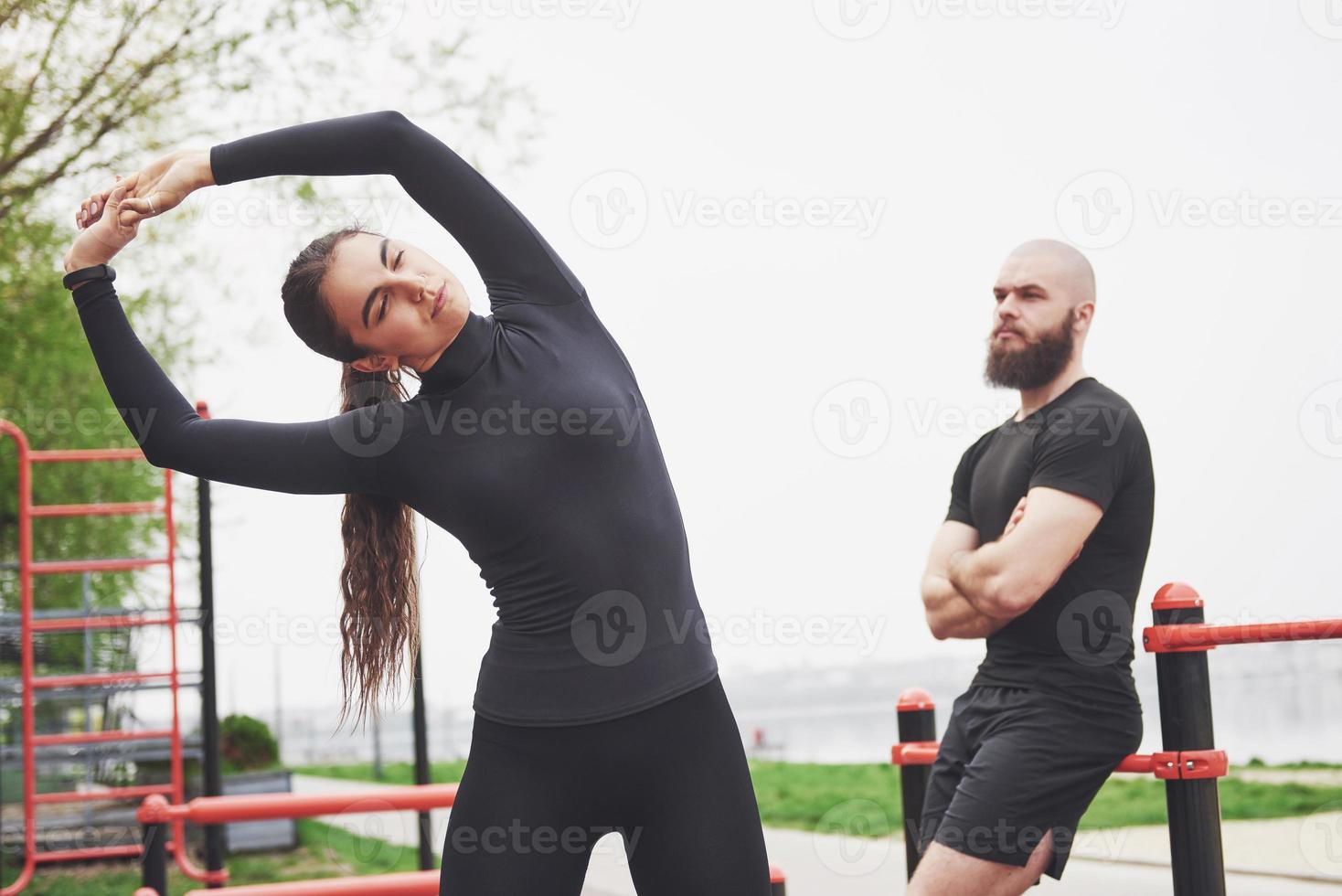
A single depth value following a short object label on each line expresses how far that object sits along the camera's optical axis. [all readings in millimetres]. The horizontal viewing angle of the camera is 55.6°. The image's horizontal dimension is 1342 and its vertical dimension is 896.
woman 1768
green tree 7570
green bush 11320
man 2461
